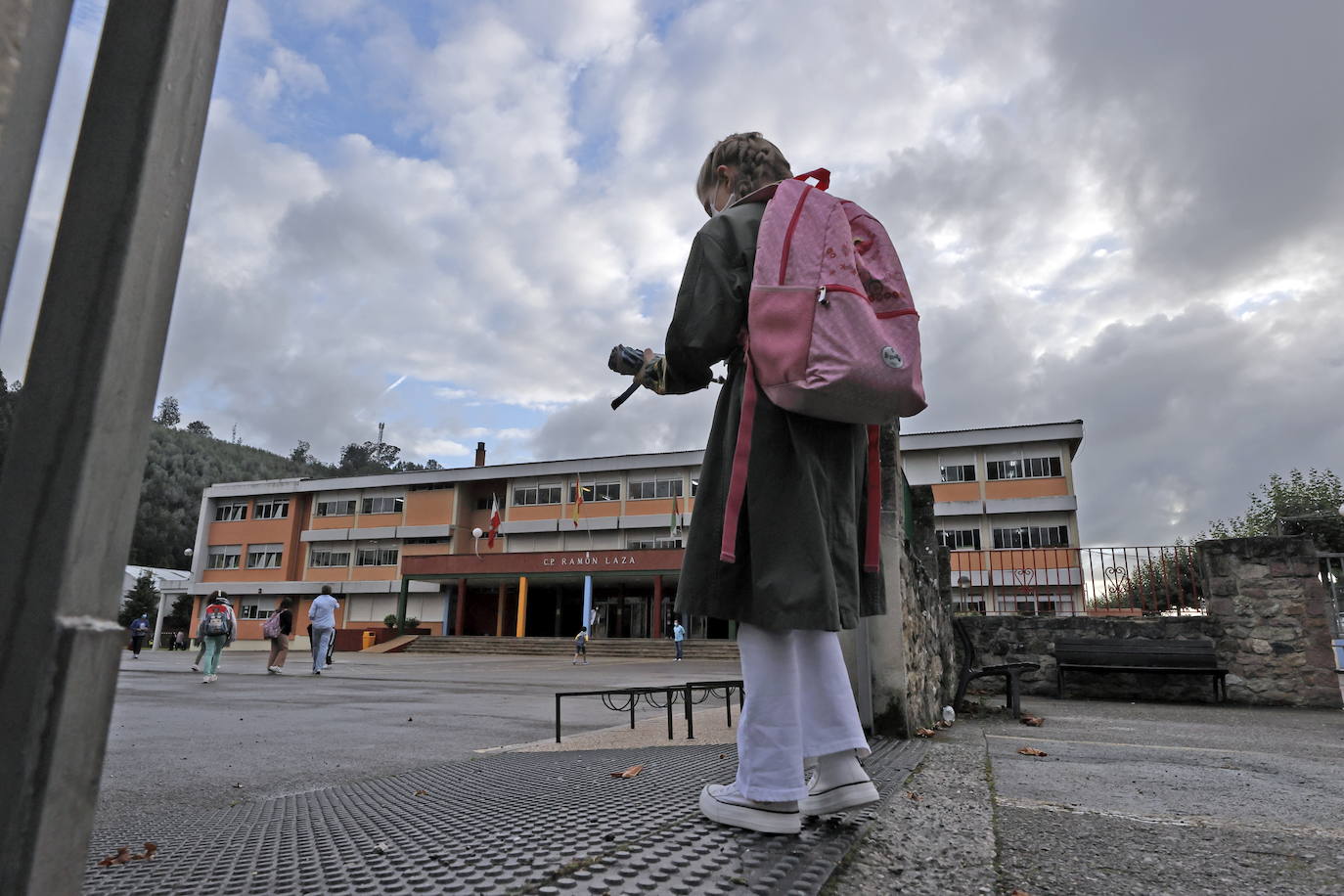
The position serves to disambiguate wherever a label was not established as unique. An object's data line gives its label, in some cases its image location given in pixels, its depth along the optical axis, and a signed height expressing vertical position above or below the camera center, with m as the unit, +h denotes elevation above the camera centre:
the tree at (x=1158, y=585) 9.28 +0.70
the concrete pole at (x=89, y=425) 0.67 +0.18
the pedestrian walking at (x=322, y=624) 14.77 +0.03
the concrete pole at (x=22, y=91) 0.73 +0.49
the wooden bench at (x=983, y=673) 6.15 -0.27
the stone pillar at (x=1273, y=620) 7.89 +0.24
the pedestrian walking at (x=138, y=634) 25.21 -0.39
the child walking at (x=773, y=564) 1.90 +0.17
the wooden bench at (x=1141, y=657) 8.25 -0.17
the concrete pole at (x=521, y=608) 39.78 +1.05
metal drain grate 1.46 -0.46
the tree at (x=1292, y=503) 43.31 +7.81
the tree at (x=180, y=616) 57.94 +0.51
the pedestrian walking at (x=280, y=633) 14.17 -0.14
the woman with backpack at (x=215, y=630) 11.91 -0.10
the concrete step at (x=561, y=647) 31.89 -0.70
